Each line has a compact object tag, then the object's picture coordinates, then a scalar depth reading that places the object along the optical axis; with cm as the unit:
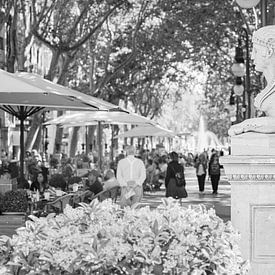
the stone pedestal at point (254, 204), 708
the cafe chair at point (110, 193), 1571
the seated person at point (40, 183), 1660
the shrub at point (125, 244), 423
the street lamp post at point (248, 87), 2911
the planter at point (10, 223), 1186
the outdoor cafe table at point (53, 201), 1257
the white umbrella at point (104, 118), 2283
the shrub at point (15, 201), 1252
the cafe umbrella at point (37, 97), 1135
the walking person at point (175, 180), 2017
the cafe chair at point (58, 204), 1276
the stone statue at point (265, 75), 734
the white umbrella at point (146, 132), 3656
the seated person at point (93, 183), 1655
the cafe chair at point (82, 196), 1457
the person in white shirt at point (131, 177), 1527
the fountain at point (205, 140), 8159
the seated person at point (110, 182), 1852
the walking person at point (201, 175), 3153
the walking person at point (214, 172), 3042
